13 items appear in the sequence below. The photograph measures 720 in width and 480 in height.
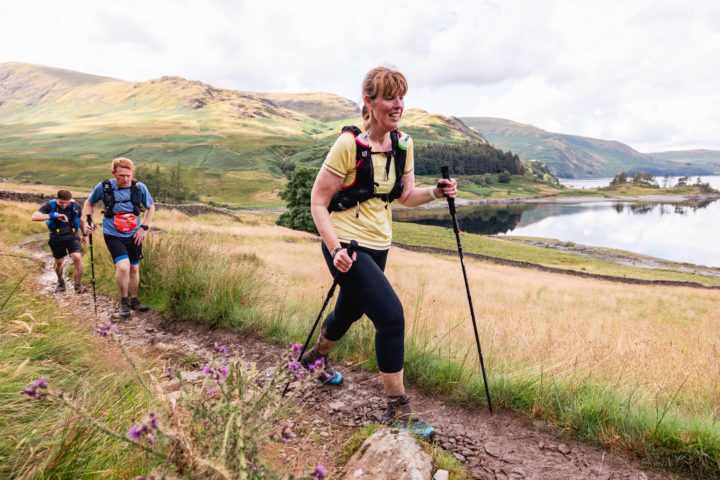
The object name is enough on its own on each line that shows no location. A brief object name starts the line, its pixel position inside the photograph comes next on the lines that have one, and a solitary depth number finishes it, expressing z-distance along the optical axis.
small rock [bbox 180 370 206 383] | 4.14
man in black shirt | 8.57
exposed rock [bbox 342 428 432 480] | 2.60
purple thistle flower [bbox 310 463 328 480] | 1.36
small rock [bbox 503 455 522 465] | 2.96
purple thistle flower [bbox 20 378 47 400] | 1.45
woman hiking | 3.25
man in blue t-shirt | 6.77
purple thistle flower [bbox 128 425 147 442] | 1.42
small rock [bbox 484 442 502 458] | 3.05
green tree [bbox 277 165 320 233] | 54.50
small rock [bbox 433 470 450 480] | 2.67
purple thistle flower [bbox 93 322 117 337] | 2.05
